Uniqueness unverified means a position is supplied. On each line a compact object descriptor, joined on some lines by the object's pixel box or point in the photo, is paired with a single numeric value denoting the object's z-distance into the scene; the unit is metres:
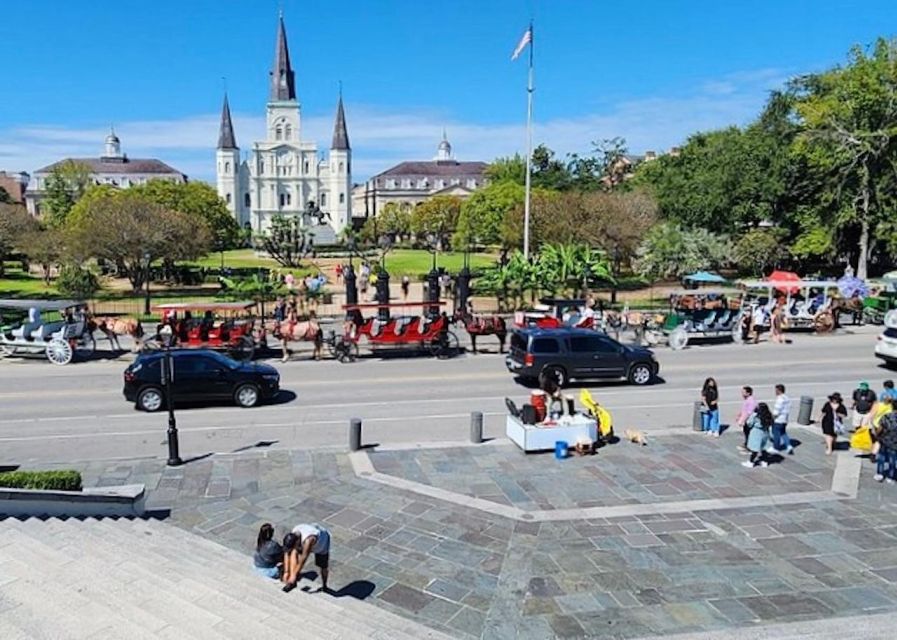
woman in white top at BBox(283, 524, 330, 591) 9.01
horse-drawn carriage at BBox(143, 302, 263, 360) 24.25
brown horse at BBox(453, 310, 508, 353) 26.06
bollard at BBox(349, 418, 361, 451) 14.90
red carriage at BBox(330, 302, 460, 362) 25.06
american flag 35.53
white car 22.97
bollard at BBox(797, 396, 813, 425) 16.97
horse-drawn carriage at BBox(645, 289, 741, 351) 27.48
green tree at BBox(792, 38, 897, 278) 44.59
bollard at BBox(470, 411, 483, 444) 15.34
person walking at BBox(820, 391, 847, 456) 14.77
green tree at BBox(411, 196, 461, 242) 105.71
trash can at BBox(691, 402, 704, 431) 16.25
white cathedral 143.88
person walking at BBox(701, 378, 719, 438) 15.96
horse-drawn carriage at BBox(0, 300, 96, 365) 24.67
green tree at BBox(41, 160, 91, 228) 79.95
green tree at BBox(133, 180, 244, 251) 63.50
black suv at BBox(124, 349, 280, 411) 18.08
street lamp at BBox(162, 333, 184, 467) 13.95
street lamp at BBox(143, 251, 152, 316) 36.91
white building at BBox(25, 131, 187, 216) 156.00
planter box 10.95
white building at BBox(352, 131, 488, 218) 170.25
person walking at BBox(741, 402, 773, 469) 13.88
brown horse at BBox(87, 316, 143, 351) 25.98
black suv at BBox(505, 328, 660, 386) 20.39
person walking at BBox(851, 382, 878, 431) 15.26
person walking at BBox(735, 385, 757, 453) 14.70
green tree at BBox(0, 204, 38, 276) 52.88
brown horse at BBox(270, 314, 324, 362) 25.06
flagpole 38.28
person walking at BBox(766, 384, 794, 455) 14.79
